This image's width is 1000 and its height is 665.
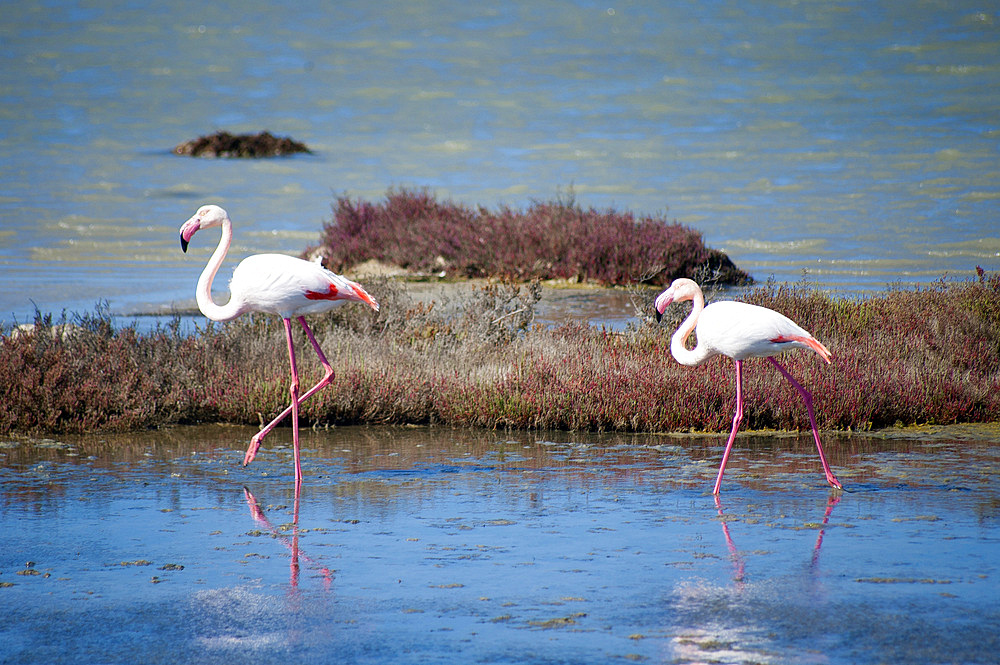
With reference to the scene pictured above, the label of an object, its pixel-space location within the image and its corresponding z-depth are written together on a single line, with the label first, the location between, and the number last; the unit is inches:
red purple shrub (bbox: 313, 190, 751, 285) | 1491.1
